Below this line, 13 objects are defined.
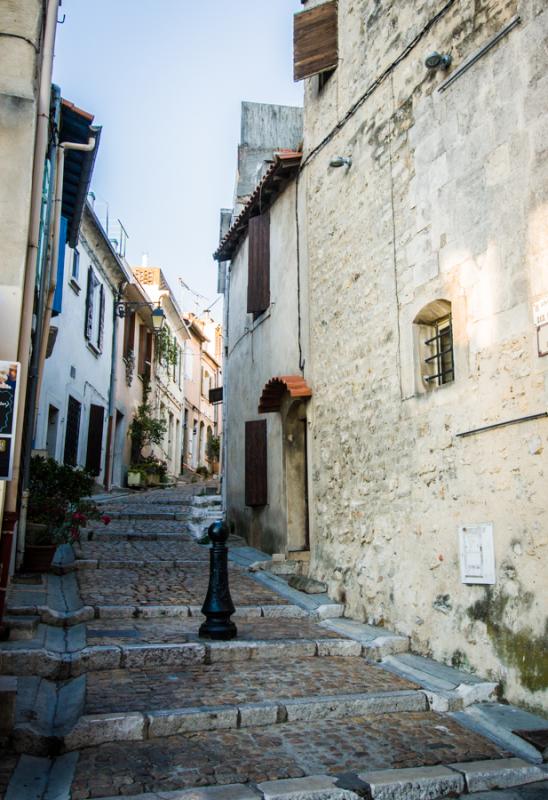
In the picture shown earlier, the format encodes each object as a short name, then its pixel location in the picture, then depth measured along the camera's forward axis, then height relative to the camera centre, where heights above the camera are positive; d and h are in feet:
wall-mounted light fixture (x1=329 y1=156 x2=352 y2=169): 26.63 +13.94
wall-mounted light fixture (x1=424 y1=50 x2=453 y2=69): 20.49 +13.65
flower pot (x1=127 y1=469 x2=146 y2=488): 64.49 +5.42
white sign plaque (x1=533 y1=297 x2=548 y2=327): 15.87 +5.06
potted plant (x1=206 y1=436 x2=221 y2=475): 108.68 +13.41
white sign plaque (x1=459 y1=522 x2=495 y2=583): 17.10 -0.31
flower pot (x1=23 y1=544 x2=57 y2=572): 25.13 -0.62
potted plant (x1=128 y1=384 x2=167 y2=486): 65.16 +9.40
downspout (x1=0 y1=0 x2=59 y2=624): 13.11 +5.25
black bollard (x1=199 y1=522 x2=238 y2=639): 19.19 -1.54
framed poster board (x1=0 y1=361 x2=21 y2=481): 12.01 +2.16
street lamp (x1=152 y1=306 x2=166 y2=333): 60.70 +18.79
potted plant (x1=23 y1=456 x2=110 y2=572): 25.32 +1.04
